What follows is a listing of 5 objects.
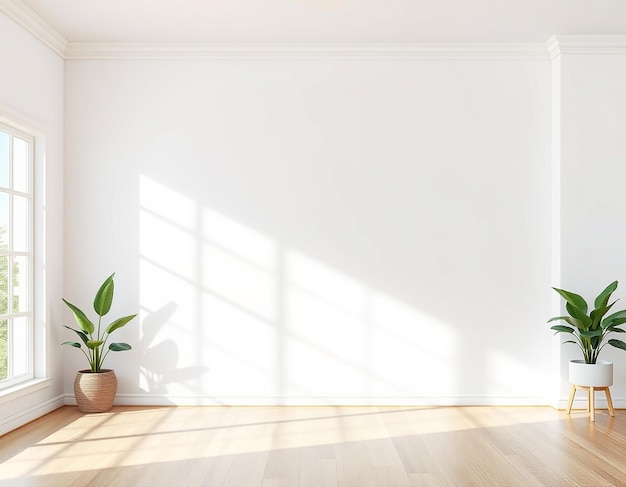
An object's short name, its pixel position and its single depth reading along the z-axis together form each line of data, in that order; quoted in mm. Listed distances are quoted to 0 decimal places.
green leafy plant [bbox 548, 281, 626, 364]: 4480
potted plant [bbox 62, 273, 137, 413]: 4703
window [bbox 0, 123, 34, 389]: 4406
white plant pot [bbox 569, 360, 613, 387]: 4488
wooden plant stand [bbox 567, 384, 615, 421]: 4492
